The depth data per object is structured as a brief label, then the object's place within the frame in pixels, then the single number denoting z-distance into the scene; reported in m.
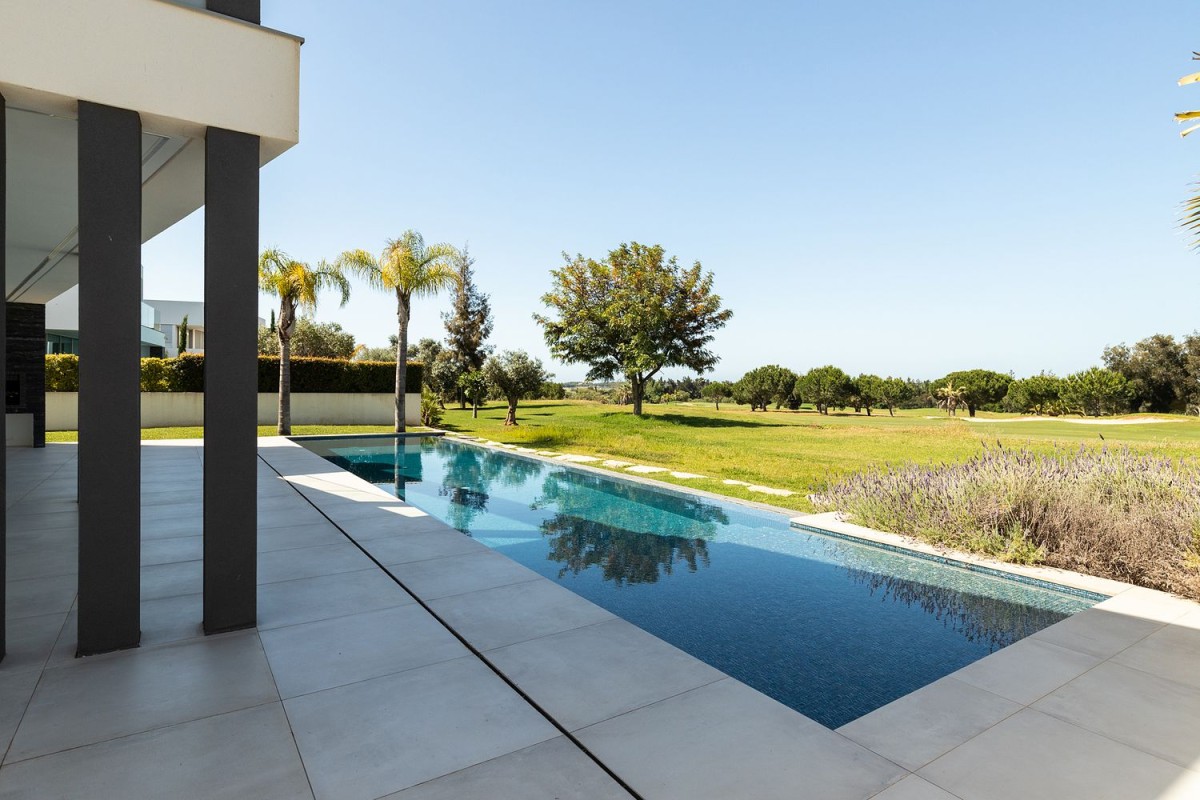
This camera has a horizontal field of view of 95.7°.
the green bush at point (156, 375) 17.03
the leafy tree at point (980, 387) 36.41
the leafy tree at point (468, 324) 37.12
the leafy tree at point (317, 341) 29.64
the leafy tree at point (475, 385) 22.23
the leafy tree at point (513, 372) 20.72
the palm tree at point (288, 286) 14.80
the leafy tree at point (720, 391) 48.16
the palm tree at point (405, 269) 16.69
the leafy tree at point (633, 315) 25.97
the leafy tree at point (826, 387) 39.72
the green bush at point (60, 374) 15.21
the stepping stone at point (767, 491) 8.74
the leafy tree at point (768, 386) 42.09
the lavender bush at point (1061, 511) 4.93
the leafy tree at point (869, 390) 40.44
